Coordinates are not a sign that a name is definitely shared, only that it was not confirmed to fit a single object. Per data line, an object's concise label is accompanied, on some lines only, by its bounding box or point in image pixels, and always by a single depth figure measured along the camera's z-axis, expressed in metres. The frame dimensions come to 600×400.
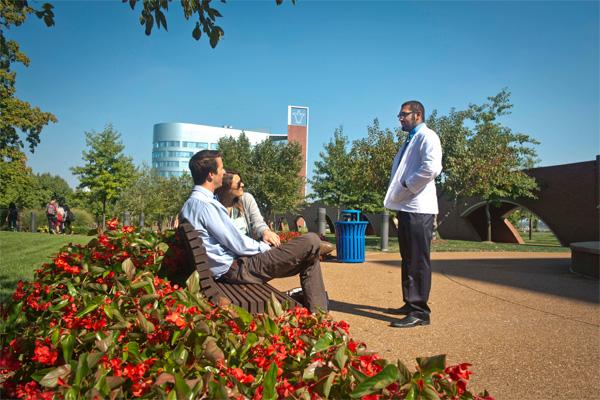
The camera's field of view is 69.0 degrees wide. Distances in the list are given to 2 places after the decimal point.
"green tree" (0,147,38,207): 19.00
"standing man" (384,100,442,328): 3.95
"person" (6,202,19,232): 22.95
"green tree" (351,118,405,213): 20.08
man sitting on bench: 3.07
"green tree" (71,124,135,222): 29.25
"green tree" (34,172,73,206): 68.51
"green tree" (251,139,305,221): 35.38
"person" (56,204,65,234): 21.62
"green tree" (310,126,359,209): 35.31
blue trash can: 8.98
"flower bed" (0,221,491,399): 1.39
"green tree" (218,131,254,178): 35.19
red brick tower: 69.06
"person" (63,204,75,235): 22.59
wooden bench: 2.51
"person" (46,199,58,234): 21.14
